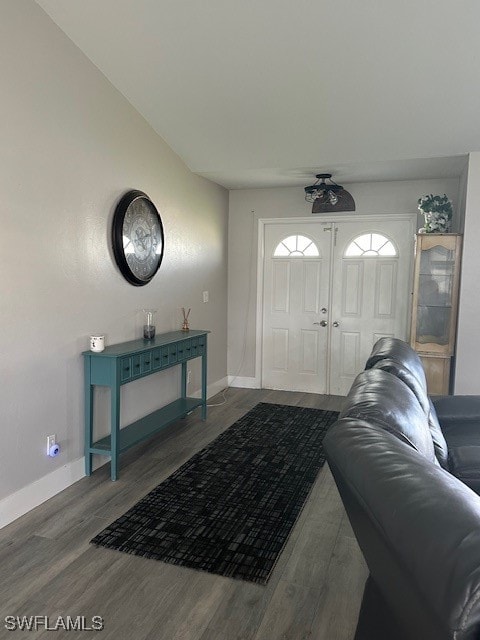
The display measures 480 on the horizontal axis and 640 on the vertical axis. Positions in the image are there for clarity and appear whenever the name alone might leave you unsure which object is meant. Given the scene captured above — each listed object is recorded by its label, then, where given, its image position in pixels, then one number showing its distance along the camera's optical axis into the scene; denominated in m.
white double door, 5.32
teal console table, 3.25
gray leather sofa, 0.81
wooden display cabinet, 4.31
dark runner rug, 2.45
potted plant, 4.37
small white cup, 3.31
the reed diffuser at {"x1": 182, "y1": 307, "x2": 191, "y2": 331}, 4.69
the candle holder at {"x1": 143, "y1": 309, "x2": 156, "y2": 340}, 3.94
